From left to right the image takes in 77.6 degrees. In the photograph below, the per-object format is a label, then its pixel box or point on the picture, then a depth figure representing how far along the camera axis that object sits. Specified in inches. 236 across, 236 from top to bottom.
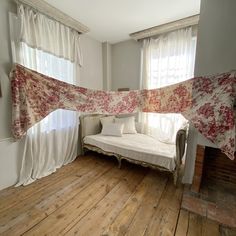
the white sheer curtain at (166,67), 104.4
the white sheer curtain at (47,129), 82.2
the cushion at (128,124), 124.3
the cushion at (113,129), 116.9
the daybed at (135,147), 81.4
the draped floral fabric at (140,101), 61.8
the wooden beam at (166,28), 95.3
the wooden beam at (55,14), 78.0
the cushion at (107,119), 127.9
